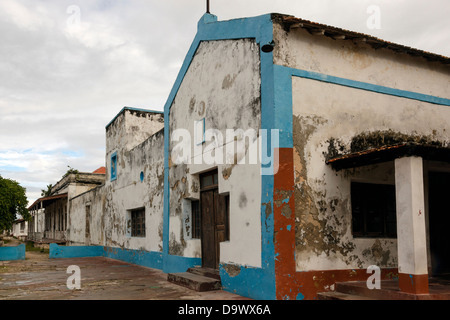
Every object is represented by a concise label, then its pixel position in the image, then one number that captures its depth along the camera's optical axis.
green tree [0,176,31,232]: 19.72
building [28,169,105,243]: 26.64
